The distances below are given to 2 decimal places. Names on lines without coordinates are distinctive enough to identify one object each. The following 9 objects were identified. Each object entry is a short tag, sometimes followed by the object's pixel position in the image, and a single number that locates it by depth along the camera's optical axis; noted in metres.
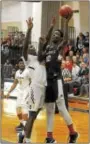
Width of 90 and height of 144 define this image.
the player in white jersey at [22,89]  7.67
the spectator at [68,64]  14.99
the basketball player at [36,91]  6.39
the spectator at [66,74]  14.02
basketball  7.08
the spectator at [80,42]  17.69
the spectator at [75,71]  14.27
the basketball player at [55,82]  6.54
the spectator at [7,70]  17.81
